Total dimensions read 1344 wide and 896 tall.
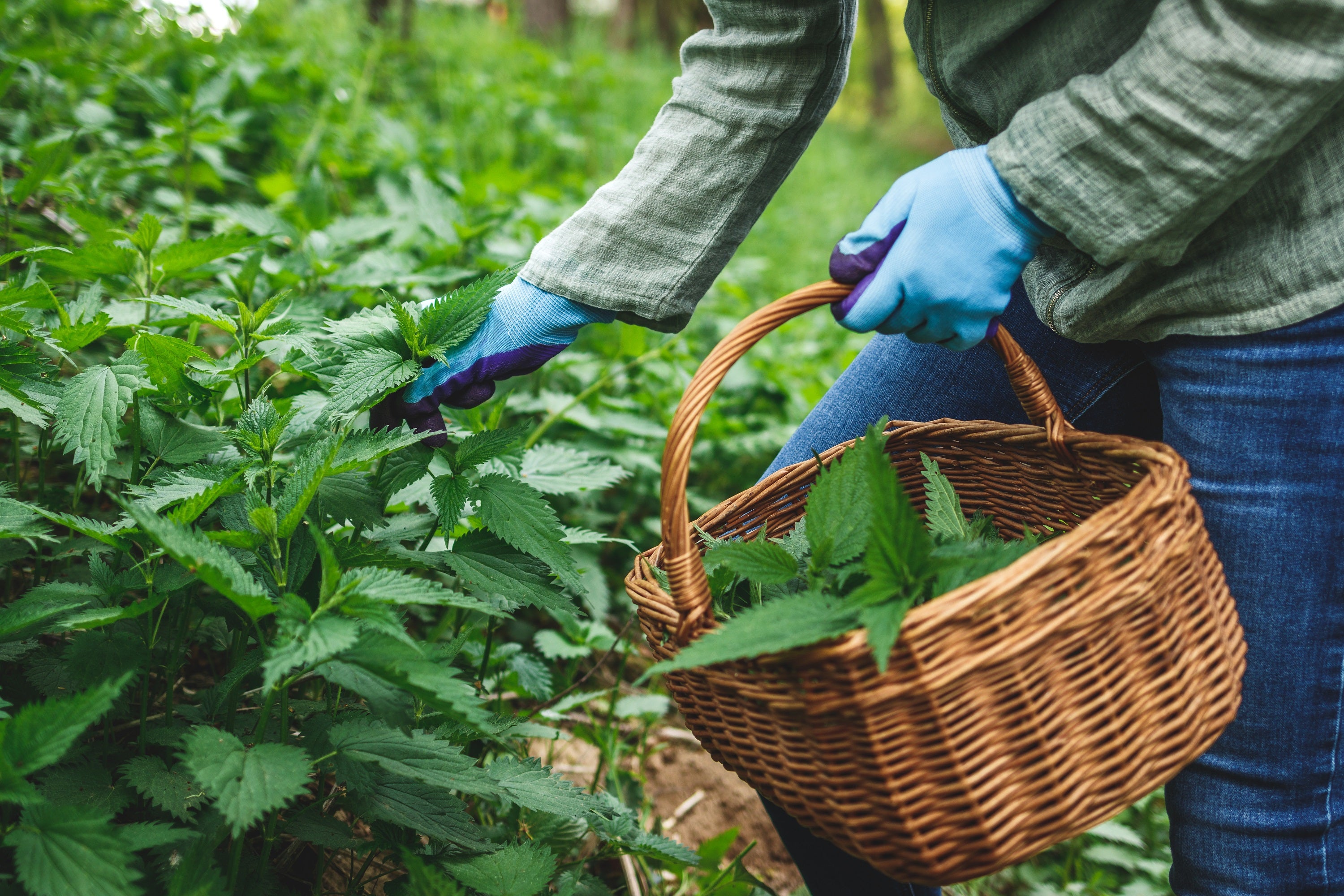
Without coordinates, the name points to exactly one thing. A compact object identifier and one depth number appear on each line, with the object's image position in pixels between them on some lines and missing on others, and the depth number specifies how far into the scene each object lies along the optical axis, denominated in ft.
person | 2.77
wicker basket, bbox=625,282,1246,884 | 2.42
